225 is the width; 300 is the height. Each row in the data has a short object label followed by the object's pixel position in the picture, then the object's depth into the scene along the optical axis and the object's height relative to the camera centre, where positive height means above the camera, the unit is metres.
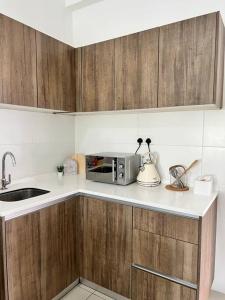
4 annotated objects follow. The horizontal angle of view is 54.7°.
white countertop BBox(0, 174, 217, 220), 1.36 -0.44
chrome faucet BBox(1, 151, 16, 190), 1.80 -0.32
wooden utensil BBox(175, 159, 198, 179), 1.83 -0.25
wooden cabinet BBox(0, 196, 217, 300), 1.36 -0.81
